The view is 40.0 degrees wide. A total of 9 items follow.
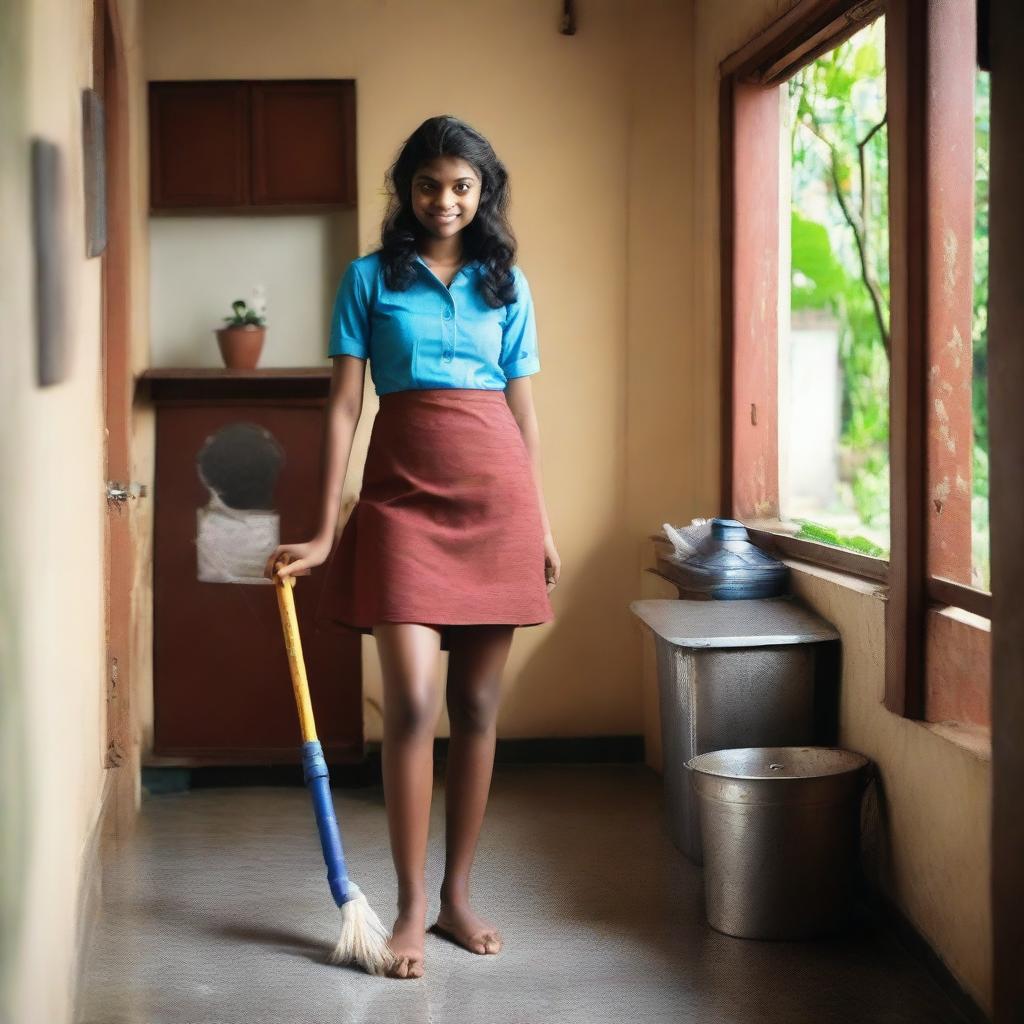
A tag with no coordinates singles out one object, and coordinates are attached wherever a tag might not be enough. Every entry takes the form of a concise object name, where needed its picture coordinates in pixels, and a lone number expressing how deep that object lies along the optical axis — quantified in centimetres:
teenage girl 281
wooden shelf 439
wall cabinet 450
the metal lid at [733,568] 373
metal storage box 337
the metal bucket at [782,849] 294
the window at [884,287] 285
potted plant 441
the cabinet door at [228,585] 452
